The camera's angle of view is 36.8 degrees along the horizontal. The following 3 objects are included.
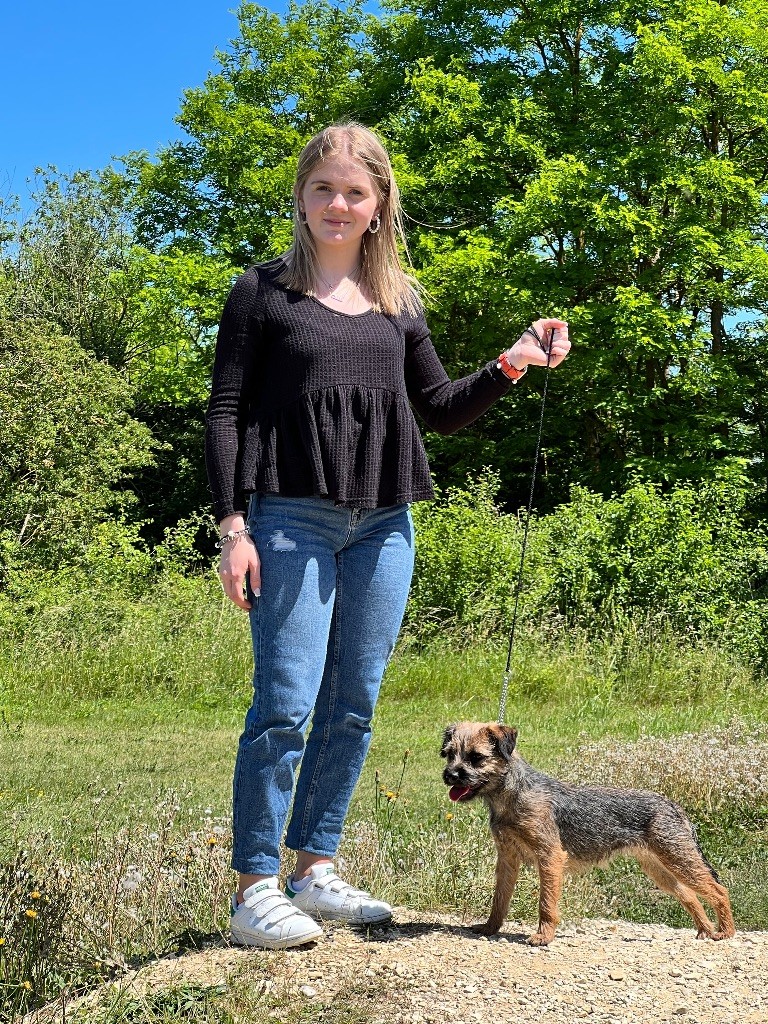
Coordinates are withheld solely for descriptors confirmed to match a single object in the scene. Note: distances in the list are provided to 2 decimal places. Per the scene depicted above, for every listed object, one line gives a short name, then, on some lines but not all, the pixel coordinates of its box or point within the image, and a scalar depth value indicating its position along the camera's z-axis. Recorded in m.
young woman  3.36
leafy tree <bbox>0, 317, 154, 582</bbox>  18.14
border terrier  3.80
